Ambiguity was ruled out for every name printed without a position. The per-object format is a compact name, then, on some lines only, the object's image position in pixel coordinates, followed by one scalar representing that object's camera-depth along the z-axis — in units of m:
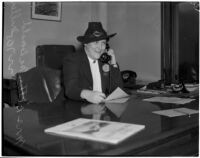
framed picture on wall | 3.64
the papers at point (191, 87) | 2.31
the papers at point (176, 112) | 1.40
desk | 0.91
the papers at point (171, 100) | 1.79
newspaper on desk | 0.97
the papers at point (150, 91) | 2.22
